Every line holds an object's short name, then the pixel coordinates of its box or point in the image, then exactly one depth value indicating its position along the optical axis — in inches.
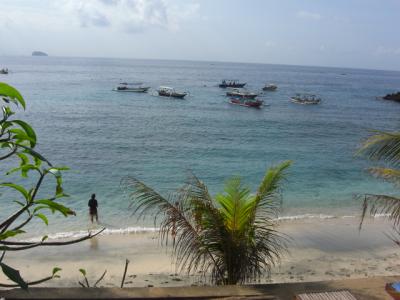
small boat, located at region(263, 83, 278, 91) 3008.6
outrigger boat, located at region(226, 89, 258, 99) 2222.1
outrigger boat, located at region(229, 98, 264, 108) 1957.7
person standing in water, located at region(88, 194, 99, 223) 581.0
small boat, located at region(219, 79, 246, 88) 3014.3
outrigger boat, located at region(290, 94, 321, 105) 2263.4
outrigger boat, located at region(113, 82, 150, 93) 2525.6
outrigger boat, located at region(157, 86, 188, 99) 2244.1
